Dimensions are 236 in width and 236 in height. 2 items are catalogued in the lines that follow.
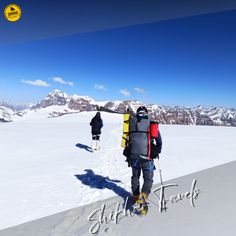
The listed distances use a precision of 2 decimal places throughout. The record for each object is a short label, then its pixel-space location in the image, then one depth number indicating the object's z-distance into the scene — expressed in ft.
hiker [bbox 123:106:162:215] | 21.01
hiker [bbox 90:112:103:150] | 54.13
